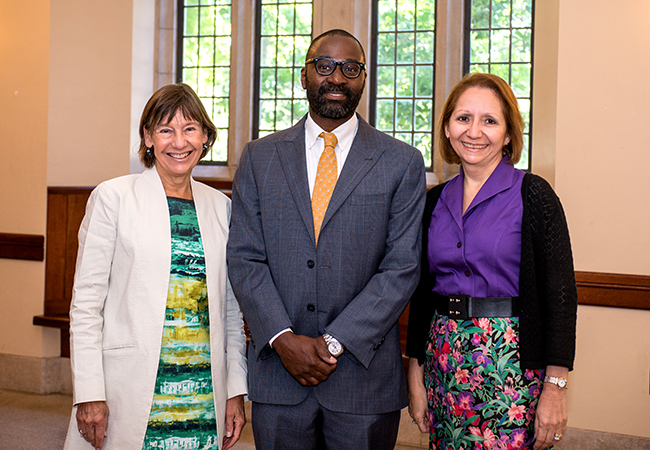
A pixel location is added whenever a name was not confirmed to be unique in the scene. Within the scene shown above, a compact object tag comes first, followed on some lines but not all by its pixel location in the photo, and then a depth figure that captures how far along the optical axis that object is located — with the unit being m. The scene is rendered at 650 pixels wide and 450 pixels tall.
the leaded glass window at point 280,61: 5.75
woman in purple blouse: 1.78
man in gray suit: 1.83
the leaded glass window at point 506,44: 5.09
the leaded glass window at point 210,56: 5.93
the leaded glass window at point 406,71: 5.39
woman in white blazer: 1.85
